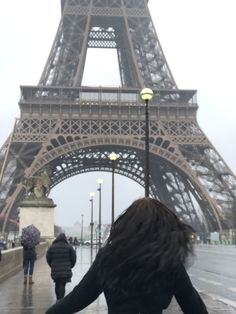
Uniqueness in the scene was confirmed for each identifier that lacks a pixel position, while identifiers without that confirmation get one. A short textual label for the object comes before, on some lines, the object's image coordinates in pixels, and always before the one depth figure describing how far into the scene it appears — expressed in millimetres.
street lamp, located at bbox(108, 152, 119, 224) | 15439
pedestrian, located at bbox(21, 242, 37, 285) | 9449
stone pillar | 20649
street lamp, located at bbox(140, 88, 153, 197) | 9938
